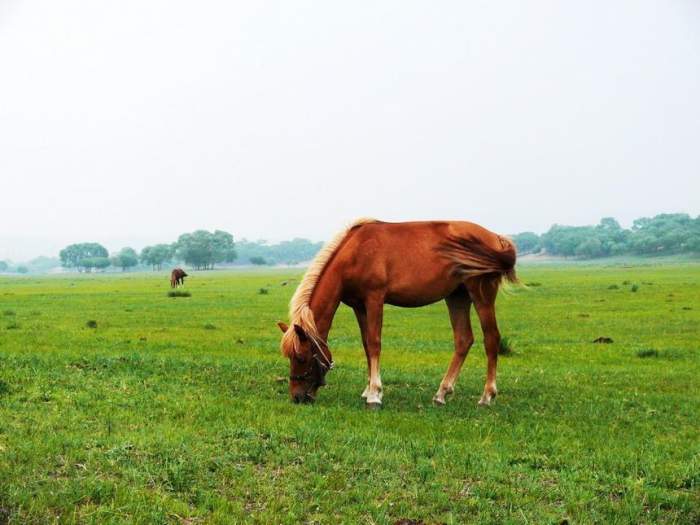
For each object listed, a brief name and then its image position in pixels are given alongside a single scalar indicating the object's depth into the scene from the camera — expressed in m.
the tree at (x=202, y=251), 179.75
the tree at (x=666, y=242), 153.48
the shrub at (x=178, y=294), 36.97
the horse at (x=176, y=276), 49.74
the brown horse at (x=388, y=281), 9.01
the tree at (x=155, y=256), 195.88
